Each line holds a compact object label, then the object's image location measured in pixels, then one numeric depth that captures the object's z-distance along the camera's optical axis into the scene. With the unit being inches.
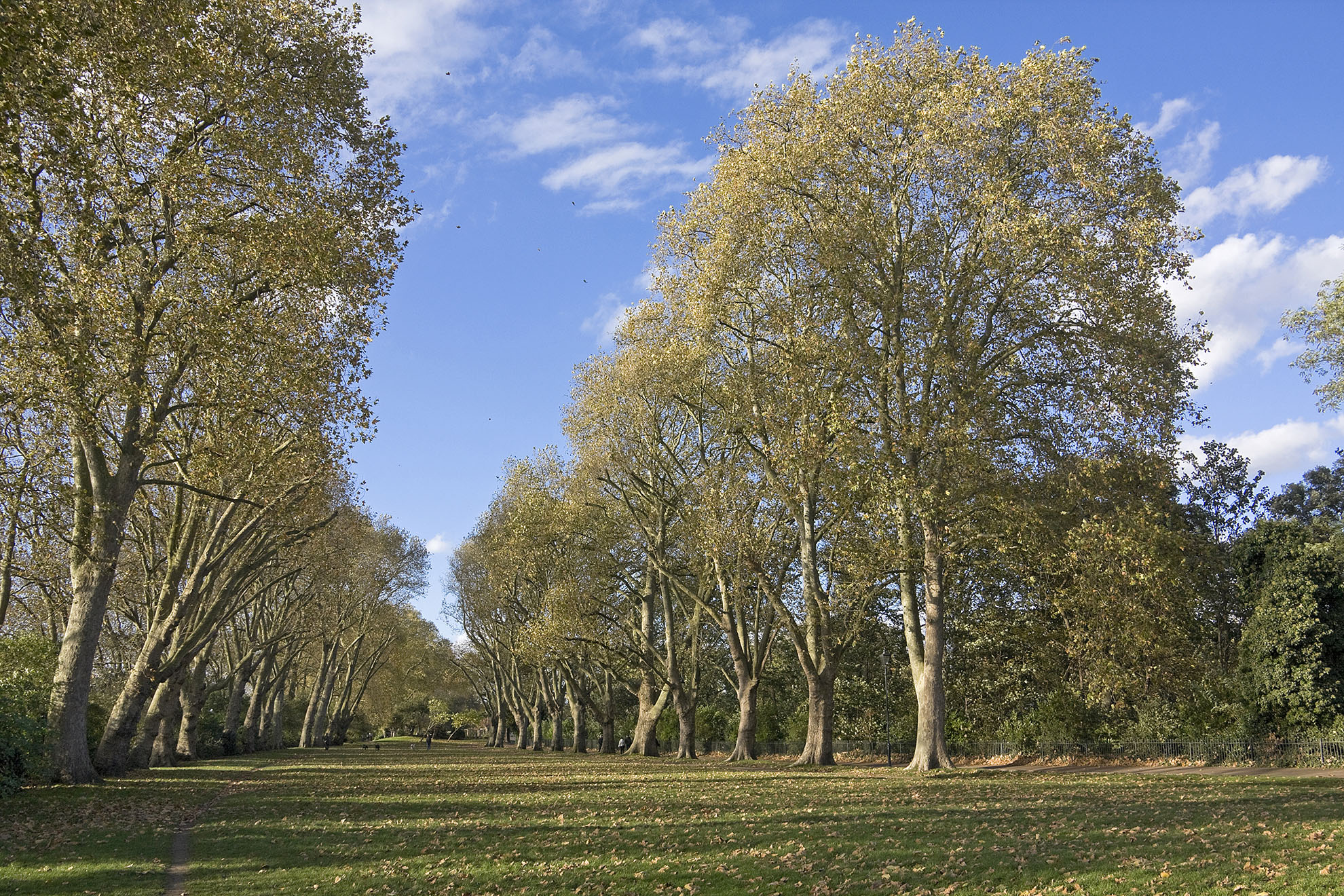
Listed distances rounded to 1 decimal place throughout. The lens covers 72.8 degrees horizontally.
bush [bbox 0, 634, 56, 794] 716.0
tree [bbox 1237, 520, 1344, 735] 960.3
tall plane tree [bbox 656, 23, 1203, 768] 874.1
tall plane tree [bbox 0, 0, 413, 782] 619.8
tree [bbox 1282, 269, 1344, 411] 1159.6
